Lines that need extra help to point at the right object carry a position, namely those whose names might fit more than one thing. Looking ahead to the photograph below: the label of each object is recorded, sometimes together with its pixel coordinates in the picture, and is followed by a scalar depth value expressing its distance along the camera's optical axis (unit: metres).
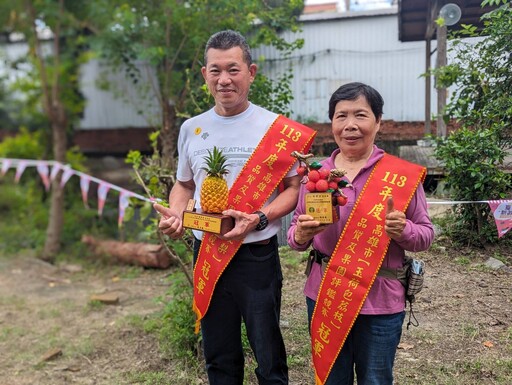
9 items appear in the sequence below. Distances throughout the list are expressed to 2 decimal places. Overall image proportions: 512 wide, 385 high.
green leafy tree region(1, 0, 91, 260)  7.70
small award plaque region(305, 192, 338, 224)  1.83
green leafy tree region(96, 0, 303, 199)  4.32
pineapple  2.15
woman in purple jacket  1.92
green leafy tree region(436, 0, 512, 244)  3.05
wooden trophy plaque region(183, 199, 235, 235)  2.08
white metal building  3.81
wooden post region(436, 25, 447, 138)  3.37
